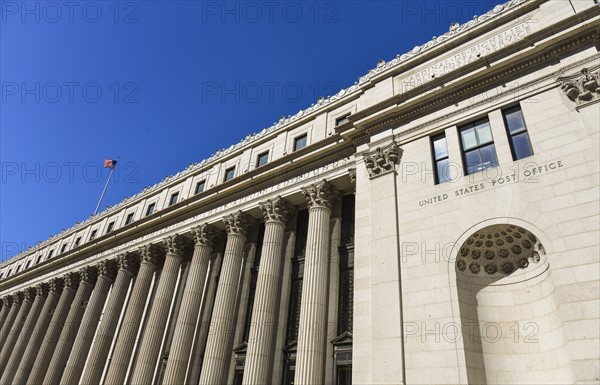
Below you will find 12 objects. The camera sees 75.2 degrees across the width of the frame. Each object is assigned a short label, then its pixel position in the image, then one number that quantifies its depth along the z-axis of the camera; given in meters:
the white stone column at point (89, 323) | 33.03
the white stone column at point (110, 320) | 31.11
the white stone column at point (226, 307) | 22.92
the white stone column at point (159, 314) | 27.14
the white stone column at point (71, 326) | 35.31
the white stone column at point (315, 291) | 18.95
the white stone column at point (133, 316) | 29.00
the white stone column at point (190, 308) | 24.77
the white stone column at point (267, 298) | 20.91
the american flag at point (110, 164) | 54.81
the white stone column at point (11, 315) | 48.62
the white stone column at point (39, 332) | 39.59
